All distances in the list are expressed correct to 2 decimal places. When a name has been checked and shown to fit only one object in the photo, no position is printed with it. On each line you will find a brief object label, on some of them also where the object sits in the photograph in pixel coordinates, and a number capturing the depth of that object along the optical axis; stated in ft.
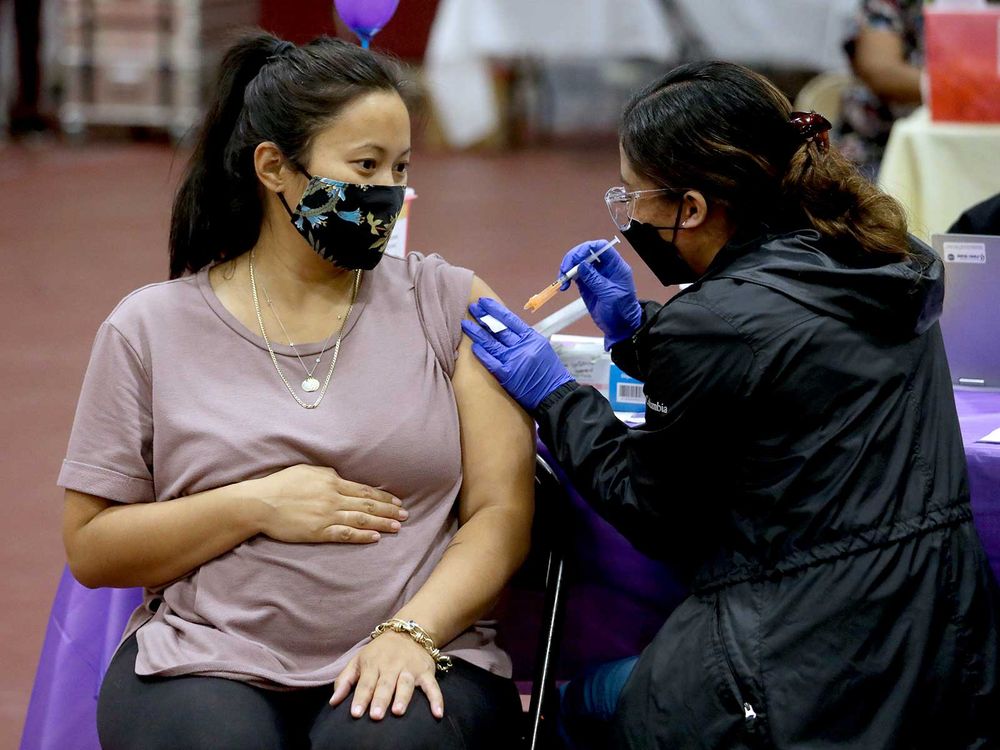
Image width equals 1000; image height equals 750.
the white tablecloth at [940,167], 27.48
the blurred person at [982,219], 17.04
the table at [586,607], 13.56
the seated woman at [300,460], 12.22
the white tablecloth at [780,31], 53.88
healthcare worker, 11.45
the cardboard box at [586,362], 14.82
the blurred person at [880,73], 30.09
